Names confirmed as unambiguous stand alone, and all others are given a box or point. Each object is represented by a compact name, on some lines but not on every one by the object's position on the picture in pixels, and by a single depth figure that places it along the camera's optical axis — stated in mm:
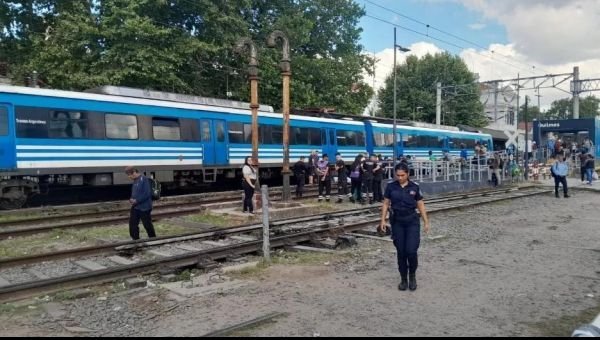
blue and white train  14219
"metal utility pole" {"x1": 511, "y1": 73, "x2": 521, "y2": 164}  27912
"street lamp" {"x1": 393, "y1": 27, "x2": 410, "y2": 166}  20609
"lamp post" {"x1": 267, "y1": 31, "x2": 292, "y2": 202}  16172
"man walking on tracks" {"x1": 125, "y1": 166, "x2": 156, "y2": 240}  9477
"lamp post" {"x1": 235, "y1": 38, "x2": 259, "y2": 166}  15508
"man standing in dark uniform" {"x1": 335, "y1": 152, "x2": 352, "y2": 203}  18400
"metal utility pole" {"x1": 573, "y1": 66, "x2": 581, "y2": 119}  38344
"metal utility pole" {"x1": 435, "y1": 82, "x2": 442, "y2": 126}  38412
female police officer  6855
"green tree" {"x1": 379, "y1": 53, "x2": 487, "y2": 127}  51438
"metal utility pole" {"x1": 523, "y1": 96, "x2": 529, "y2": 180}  27502
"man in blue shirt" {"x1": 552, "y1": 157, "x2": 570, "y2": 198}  20062
